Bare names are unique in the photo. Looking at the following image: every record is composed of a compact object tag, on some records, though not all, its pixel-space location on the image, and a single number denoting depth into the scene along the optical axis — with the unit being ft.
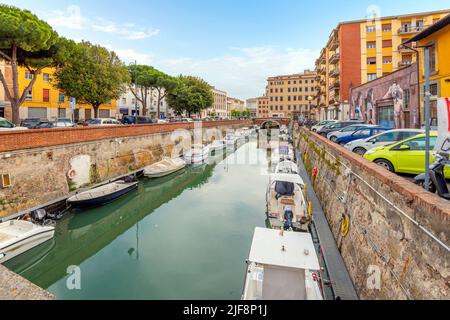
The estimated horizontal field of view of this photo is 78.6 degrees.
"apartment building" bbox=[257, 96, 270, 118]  403.15
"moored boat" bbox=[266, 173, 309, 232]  32.71
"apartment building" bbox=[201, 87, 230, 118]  334.81
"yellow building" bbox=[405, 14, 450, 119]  53.72
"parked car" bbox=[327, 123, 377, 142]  54.73
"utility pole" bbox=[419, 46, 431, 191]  16.20
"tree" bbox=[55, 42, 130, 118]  91.71
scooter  18.29
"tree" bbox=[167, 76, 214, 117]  154.71
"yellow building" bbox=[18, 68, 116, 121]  119.34
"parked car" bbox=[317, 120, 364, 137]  73.68
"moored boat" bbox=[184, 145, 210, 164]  89.46
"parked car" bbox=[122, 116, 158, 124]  116.06
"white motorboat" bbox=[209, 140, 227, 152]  116.86
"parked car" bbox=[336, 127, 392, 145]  48.67
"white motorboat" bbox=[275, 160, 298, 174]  51.53
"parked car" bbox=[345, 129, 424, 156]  37.19
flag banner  14.88
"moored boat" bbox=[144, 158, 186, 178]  67.21
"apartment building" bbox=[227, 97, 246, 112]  432.62
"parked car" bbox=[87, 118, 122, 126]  87.98
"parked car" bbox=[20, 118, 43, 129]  84.68
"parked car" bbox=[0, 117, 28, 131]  54.61
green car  30.14
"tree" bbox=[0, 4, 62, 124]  62.03
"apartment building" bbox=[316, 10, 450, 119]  117.60
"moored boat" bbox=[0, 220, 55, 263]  28.10
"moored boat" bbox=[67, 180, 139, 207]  43.40
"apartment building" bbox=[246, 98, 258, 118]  528.13
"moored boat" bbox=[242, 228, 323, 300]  19.11
